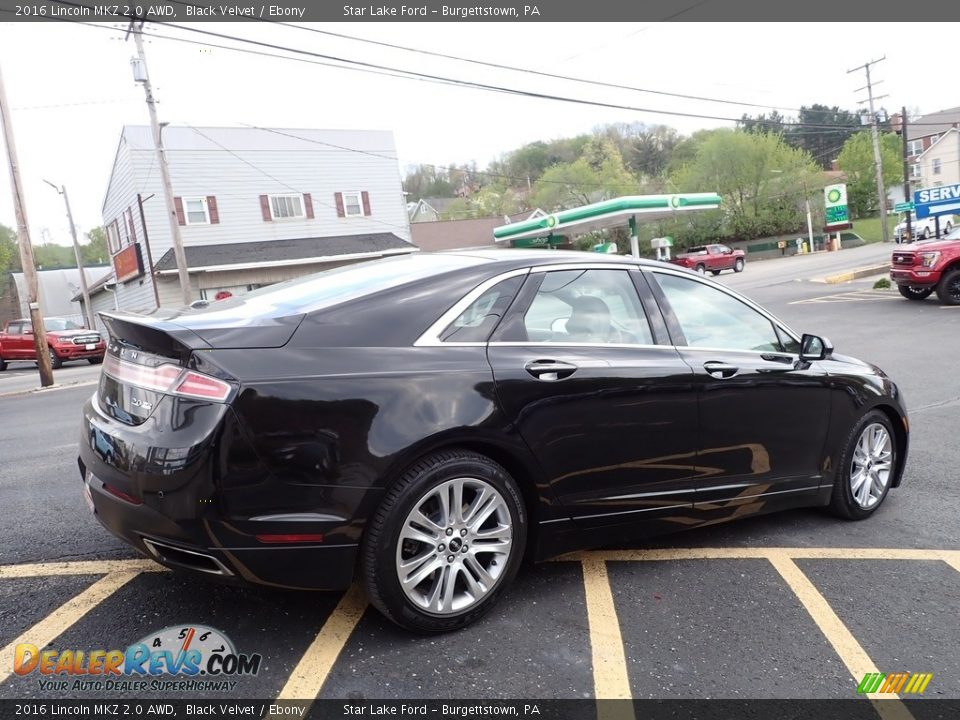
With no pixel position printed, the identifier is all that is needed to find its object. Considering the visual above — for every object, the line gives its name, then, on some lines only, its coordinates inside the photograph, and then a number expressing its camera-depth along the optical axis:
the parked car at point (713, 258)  38.22
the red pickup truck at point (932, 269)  14.49
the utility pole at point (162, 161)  19.77
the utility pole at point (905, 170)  38.06
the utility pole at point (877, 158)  45.55
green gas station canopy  33.53
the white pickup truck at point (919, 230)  41.50
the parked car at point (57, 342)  20.53
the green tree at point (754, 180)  57.62
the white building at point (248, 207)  27.14
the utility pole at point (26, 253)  13.34
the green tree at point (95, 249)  80.28
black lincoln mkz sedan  2.53
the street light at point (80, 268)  32.69
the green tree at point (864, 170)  71.25
